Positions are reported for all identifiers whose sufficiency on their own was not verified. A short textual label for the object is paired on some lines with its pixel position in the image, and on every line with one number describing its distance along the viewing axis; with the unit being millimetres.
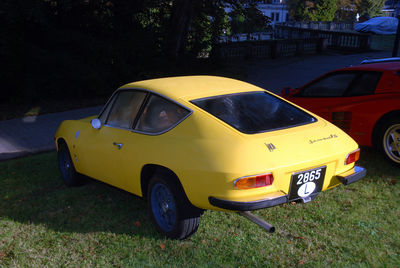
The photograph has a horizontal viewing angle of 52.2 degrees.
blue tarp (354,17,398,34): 45875
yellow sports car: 3561
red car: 5941
